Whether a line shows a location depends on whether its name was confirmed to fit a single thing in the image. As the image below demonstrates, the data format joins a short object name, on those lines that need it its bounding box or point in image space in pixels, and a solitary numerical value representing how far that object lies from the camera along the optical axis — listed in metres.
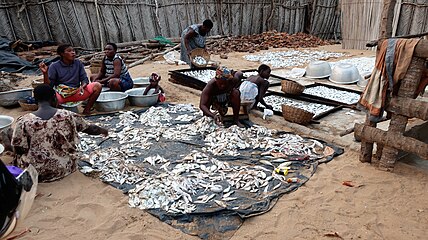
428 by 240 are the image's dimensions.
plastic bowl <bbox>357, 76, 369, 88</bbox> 6.76
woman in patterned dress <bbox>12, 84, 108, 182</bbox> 3.07
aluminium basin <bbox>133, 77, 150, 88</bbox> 6.35
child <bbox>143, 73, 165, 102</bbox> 5.71
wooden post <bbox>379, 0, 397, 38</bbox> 3.35
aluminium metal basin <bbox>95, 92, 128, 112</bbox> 5.30
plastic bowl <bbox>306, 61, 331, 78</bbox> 7.49
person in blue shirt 4.80
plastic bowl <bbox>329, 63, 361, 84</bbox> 7.01
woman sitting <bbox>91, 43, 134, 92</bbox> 5.60
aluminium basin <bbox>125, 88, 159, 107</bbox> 5.55
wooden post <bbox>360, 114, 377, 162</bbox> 3.59
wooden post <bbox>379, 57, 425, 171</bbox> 3.15
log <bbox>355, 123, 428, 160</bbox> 3.24
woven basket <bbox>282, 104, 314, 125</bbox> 4.53
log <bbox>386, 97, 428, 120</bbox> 3.13
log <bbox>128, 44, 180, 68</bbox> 9.02
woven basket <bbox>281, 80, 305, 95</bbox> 5.80
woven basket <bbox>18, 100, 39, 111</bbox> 5.25
